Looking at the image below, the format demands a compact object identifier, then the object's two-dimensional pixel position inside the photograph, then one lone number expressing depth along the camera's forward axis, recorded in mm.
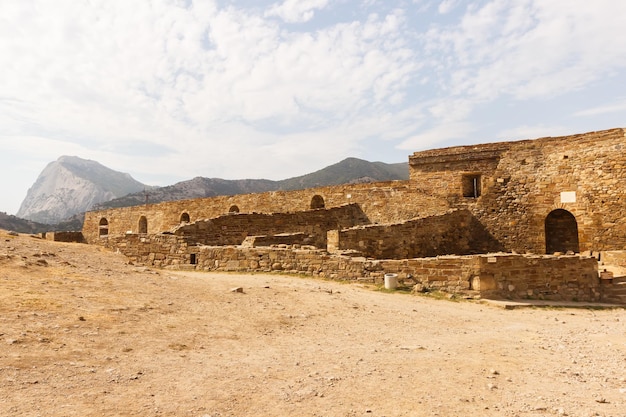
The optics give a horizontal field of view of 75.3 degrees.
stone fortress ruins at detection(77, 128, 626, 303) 9664
